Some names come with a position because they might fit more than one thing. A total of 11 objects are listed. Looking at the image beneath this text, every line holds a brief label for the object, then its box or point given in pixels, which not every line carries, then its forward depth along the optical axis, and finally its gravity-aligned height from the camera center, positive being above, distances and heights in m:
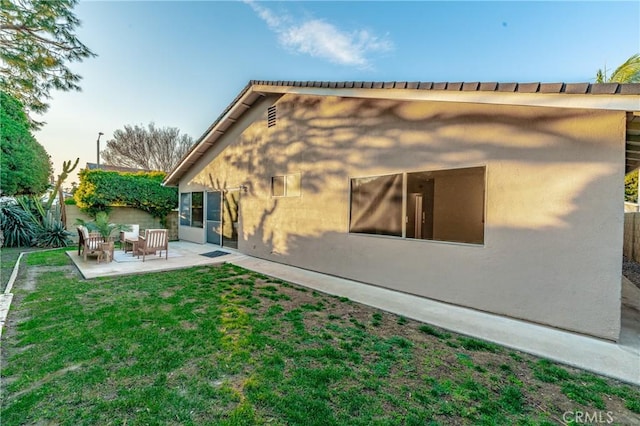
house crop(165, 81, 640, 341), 3.85 +0.47
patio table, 9.37 -1.34
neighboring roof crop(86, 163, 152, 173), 25.40 +3.64
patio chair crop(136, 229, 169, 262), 8.80 -1.18
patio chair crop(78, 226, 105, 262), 8.25 -1.15
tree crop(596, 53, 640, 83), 11.22 +6.08
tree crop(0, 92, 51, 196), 8.95 +1.81
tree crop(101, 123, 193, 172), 26.81 +5.87
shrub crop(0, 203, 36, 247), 11.30 -0.92
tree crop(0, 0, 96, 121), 9.18 +5.78
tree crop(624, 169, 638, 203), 14.16 +1.45
